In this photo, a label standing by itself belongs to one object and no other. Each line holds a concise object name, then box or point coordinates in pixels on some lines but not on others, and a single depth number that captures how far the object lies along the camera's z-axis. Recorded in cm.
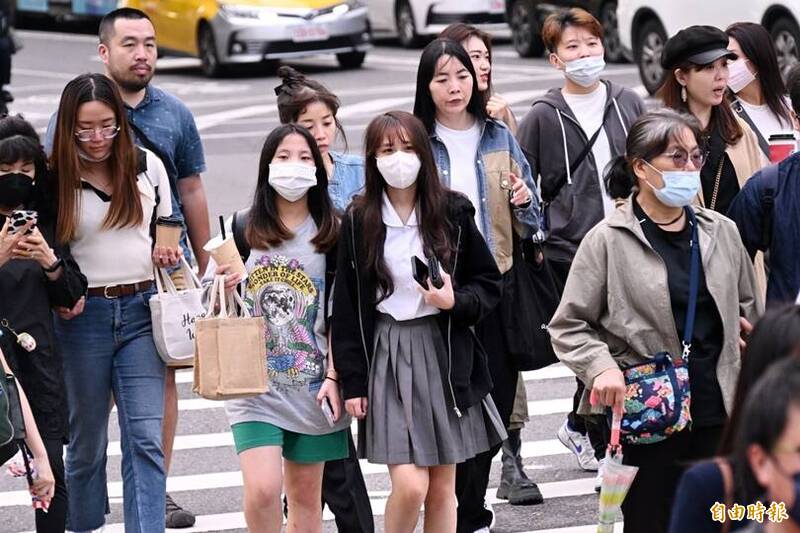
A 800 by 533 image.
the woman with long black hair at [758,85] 1560
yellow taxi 4466
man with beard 1491
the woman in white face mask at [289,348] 1251
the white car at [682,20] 3500
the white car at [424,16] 4800
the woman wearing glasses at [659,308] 1137
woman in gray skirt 1227
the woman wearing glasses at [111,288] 1301
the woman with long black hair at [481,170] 1370
